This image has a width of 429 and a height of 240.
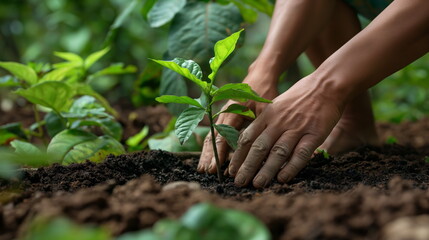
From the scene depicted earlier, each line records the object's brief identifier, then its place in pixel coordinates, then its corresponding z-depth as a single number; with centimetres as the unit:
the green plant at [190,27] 148
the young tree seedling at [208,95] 116
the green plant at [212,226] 93
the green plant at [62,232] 86
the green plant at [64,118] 134
